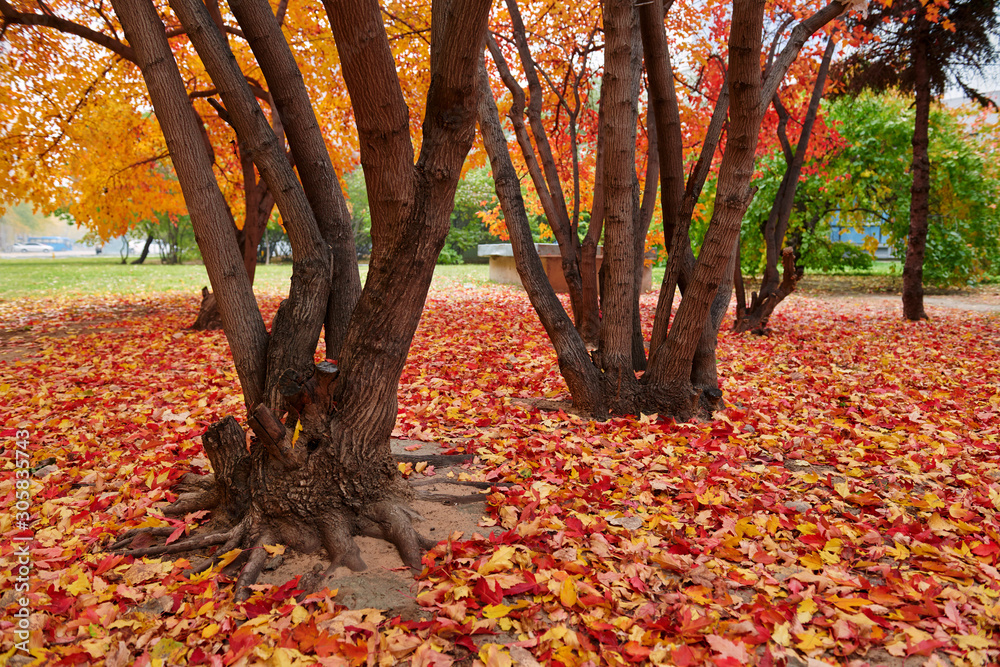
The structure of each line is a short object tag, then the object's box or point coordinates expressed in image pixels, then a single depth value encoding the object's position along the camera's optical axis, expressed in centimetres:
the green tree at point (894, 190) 1304
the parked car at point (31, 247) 6569
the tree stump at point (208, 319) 817
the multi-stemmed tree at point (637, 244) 359
